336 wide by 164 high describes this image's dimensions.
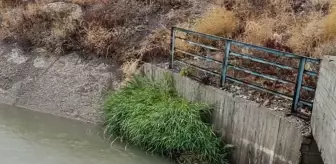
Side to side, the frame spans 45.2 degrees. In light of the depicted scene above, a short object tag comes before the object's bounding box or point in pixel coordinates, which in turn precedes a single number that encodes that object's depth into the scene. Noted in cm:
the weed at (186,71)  703
